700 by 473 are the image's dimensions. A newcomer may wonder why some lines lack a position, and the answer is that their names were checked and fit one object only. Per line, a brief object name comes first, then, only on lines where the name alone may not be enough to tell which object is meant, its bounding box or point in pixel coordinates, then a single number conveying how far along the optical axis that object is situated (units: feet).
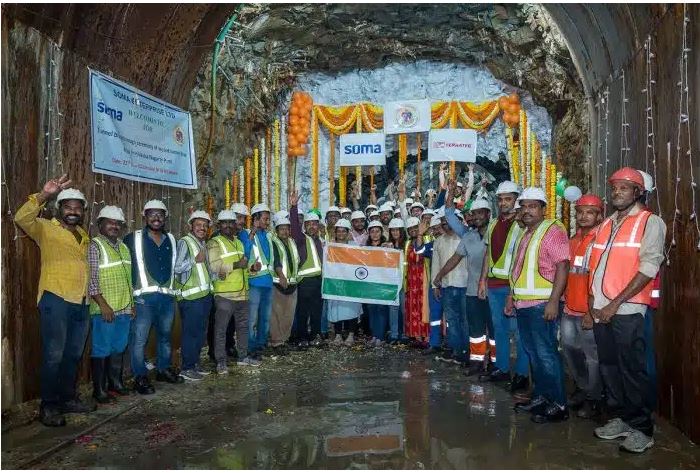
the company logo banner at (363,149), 48.75
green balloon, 39.53
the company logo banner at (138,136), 21.47
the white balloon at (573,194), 22.65
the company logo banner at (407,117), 48.32
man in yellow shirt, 16.28
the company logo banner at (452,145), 47.55
